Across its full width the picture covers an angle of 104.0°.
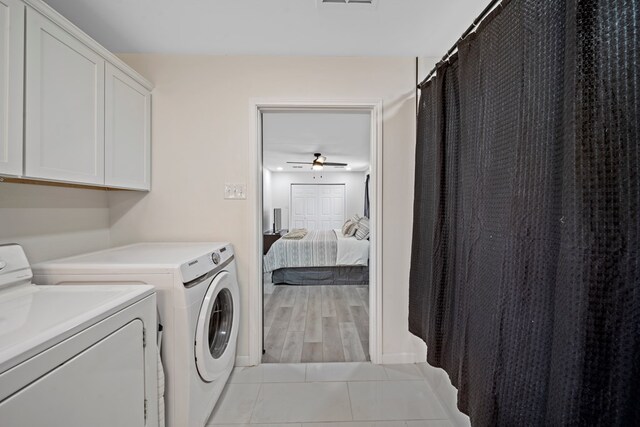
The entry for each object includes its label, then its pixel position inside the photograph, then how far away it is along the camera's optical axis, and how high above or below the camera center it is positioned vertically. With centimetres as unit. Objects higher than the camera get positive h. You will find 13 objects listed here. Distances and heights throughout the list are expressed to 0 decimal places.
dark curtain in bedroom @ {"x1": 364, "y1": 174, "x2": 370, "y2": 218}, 687 +33
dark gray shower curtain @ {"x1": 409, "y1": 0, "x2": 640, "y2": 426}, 56 -1
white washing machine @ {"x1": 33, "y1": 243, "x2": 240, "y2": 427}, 114 -43
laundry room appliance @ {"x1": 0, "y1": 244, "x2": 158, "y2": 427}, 60 -41
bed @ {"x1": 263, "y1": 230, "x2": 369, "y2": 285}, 376 -76
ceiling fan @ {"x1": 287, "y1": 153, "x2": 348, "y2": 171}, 492 +101
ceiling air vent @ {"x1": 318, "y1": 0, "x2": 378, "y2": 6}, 134 +113
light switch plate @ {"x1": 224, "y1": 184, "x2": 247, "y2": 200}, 185 +15
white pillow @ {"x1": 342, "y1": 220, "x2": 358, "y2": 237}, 429 -32
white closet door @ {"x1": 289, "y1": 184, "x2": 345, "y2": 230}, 753 +16
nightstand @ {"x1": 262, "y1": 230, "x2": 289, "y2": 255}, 434 -51
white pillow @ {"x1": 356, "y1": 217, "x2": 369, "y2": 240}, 403 -30
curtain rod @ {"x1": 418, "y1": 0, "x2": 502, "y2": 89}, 94 +79
